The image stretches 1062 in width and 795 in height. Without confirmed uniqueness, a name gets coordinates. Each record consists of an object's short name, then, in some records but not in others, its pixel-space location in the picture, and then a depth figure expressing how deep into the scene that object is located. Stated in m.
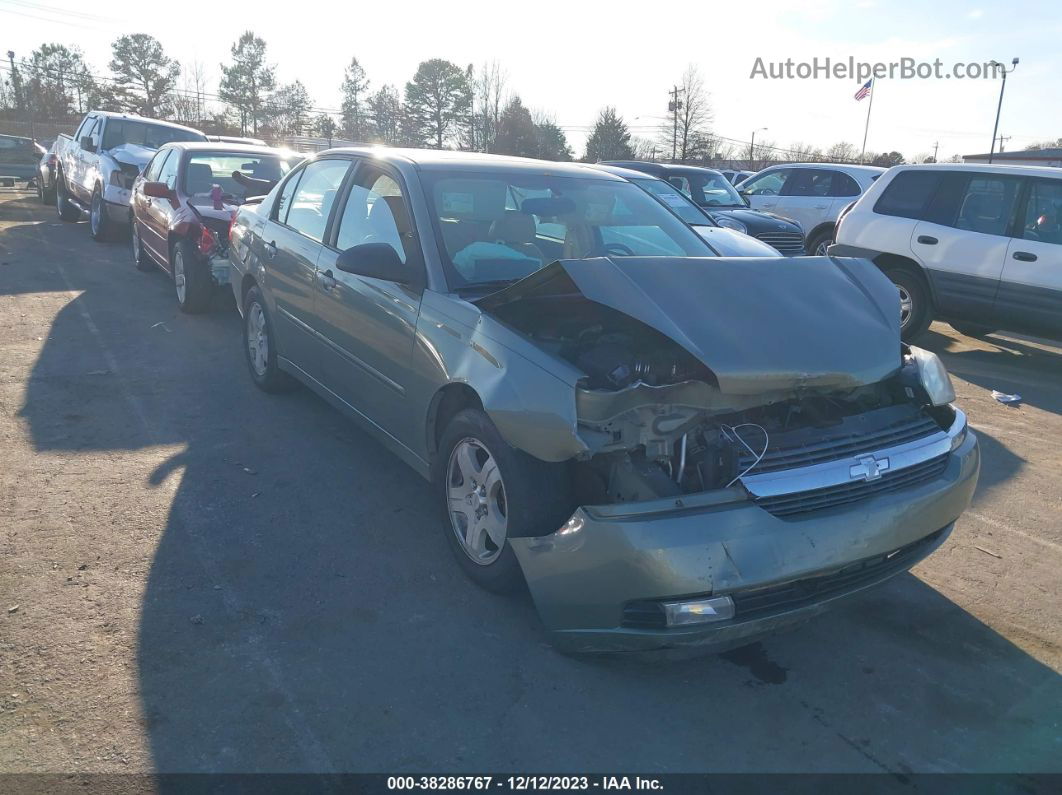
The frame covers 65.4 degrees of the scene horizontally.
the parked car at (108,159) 12.47
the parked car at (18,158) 26.14
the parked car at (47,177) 18.19
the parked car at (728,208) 11.30
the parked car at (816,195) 13.08
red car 8.31
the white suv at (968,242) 7.82
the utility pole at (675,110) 52.78
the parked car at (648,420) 2.78
